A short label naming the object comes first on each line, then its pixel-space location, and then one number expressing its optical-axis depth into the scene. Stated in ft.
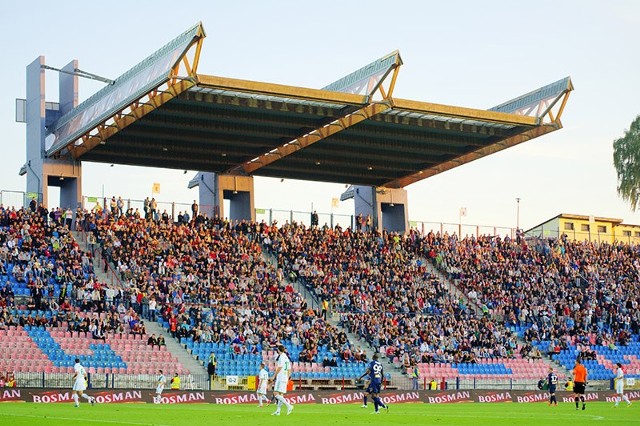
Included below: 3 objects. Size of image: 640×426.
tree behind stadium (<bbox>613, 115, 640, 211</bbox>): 291.99
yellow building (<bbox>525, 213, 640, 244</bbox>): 348.79
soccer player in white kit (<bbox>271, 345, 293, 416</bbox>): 109.91
